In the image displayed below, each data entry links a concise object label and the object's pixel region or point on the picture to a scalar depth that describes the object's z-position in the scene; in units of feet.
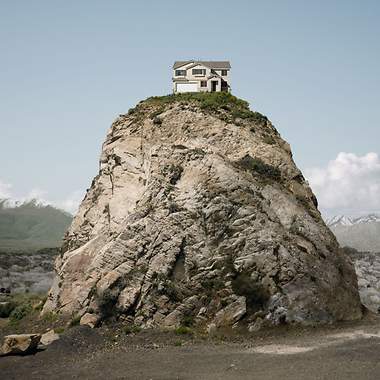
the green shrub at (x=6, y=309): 148.36
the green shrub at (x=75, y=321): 121.90
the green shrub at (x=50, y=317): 129.00
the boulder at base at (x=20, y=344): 103.81
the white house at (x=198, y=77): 192.24
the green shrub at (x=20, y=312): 141.59
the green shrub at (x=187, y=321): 116.88
